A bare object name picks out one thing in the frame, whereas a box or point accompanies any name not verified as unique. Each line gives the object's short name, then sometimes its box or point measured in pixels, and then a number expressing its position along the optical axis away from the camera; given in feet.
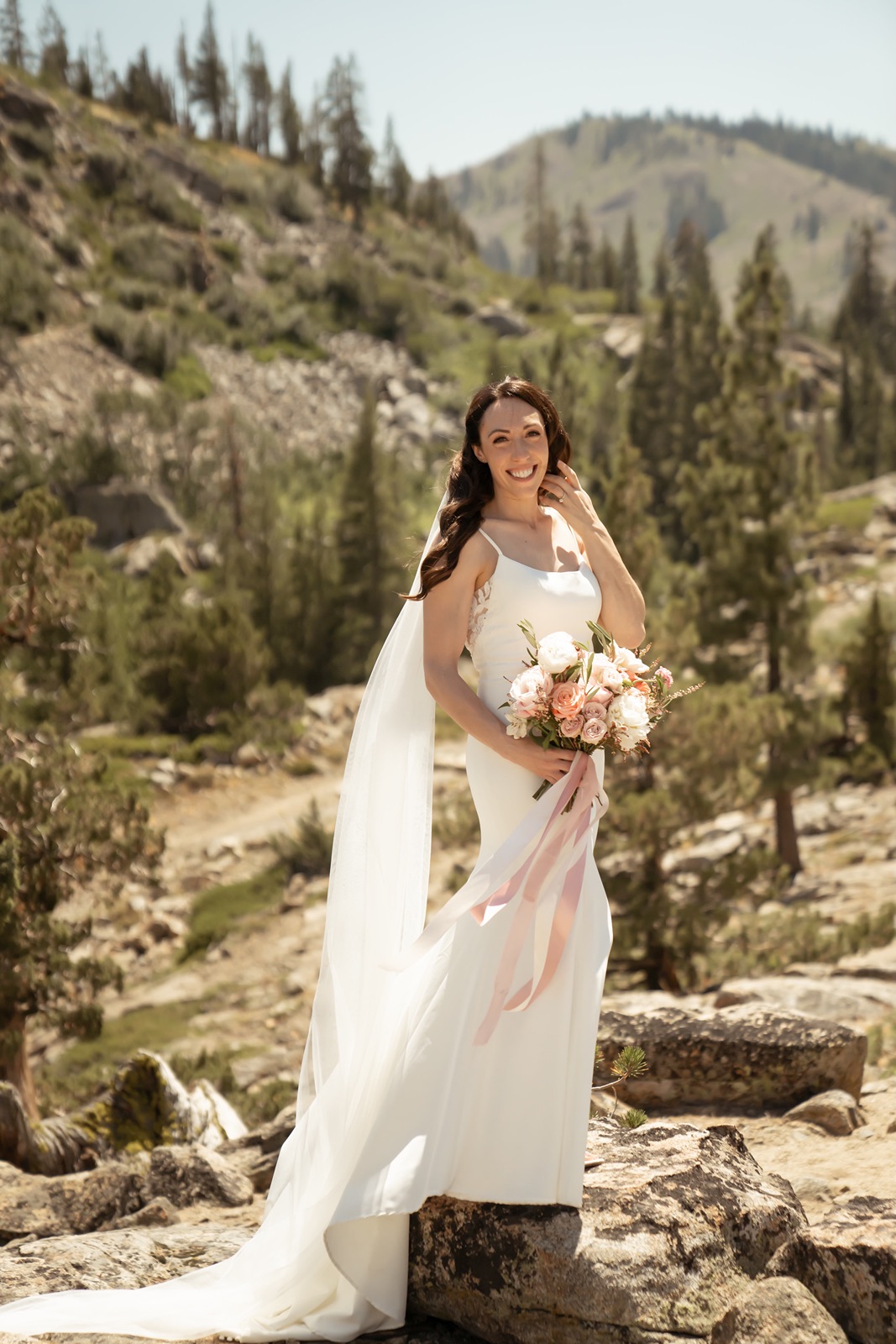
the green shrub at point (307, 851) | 59.52
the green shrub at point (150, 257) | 174.09
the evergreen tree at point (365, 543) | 95.20
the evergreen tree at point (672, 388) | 145.89
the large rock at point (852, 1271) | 11.71
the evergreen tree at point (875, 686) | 68.13
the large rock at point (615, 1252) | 11.22
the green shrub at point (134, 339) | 150.71
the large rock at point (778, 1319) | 10.93
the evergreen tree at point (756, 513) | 52.39
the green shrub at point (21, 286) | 144.46
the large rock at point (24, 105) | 181.06
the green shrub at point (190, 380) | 152.08
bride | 12.14
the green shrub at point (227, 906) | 52.90
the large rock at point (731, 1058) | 20.71
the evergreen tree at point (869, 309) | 237.25
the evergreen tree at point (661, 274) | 268.41
